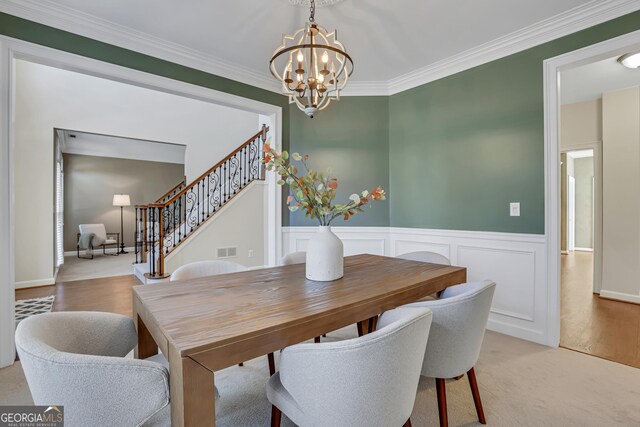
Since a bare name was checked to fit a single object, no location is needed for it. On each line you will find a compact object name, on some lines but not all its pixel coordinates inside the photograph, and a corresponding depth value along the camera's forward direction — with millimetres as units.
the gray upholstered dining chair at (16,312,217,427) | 849
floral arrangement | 1656
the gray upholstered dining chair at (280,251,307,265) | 2541
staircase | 4691
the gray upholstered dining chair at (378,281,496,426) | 1326
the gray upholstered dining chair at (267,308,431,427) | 912
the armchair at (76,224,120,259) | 7205
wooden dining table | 916
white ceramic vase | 1747
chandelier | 1810
